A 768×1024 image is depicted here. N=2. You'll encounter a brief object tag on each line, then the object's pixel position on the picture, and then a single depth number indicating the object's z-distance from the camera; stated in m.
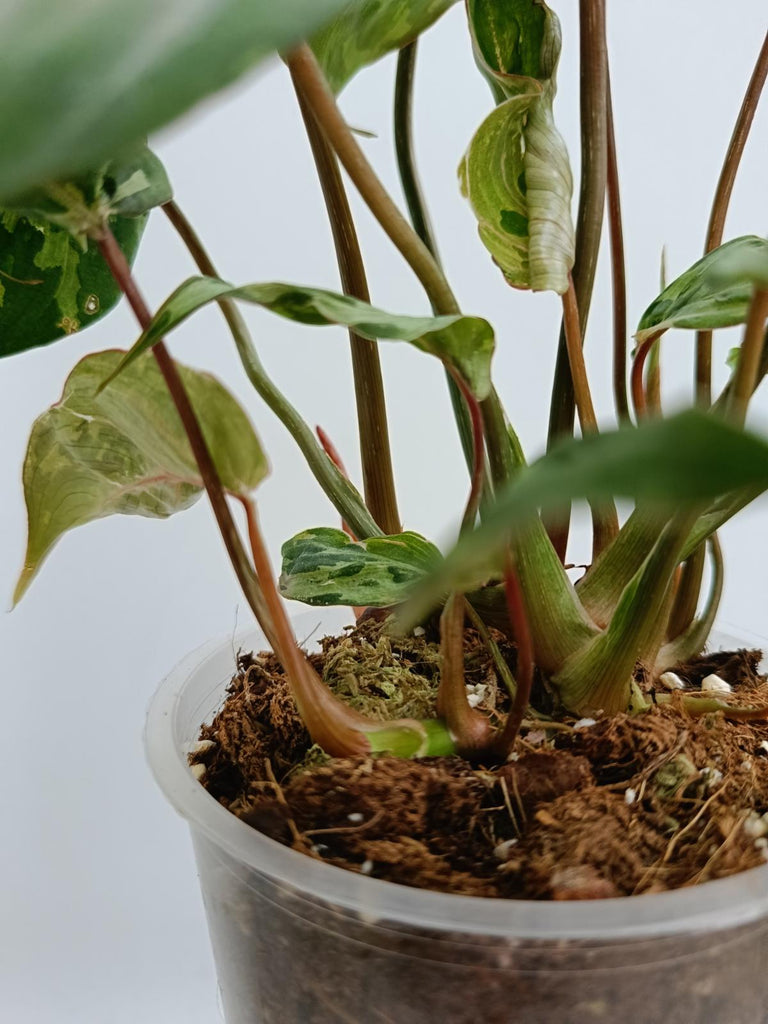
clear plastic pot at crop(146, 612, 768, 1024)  0.27
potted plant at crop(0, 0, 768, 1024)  0.29
